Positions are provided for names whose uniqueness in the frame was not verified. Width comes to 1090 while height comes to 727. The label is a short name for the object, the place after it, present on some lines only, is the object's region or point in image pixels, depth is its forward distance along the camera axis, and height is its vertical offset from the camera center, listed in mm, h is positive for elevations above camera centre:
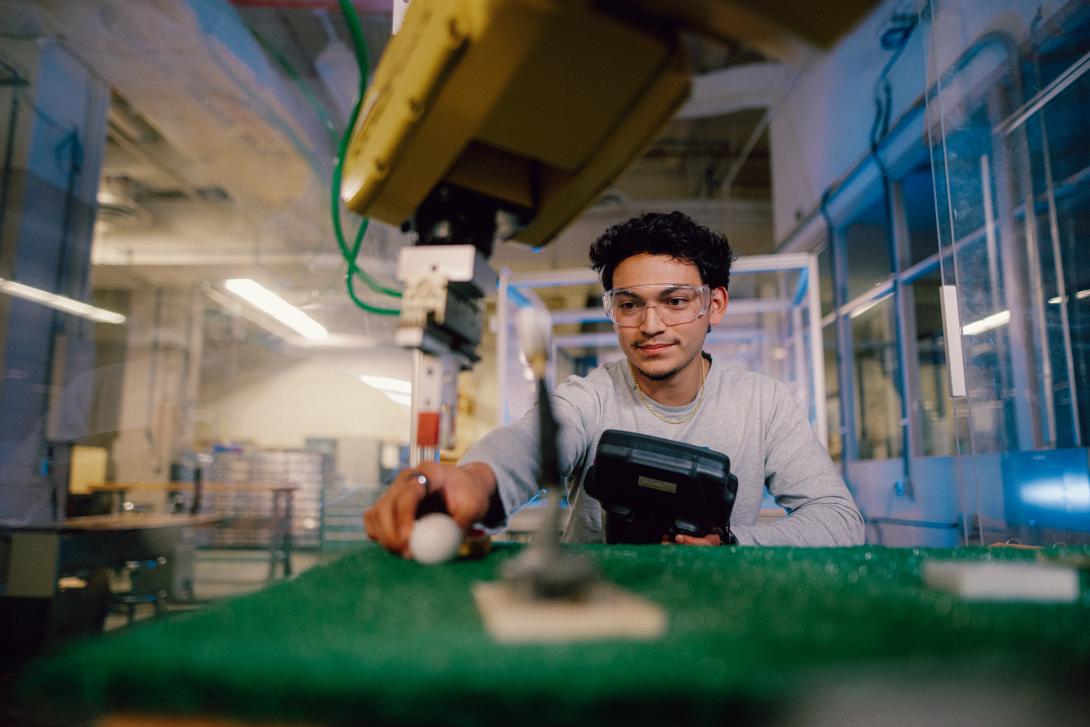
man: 1472 +119
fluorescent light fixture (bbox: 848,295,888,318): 4090 +922
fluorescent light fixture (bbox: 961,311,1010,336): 1963 +385
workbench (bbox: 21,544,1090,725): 356 -144
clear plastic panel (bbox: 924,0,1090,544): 1883 +665
